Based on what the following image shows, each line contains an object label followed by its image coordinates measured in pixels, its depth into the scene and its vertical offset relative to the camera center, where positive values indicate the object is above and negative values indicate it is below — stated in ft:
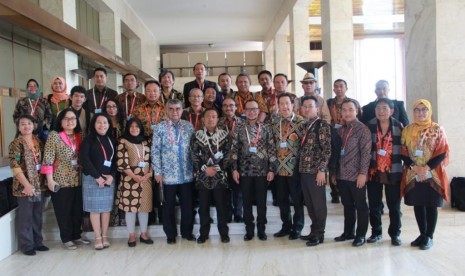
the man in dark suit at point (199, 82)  18.70 +2.40
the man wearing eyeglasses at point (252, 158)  15.01 -1.05
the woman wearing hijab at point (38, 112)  16.37 +1.04
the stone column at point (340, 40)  27.53 +6.22
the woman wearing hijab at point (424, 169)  13.70 -1.50
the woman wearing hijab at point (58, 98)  16.83 +1.64
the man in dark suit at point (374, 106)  16.42 +0.82
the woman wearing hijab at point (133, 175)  15.01 -1.58
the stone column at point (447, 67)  17.34 +2.59
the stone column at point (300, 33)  36.83 +9.09
